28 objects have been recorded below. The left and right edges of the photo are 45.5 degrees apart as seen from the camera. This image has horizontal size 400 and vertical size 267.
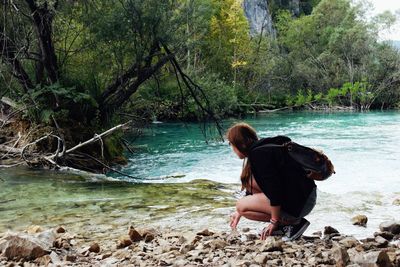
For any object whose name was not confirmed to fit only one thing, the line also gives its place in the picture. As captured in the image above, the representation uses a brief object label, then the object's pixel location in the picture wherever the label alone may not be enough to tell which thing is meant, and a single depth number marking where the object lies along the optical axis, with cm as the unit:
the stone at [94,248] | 418
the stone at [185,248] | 378
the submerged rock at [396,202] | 688
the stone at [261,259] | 332
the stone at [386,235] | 443
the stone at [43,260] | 368
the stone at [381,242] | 396
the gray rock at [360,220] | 539
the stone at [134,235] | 443
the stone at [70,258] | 383
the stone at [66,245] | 422
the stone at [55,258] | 375
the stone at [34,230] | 497
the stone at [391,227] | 461
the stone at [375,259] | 309
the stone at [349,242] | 389
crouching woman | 381
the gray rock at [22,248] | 378
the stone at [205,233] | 449
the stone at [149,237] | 442
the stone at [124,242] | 428
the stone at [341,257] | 317
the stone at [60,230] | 504
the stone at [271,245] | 361
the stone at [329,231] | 458
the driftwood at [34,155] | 983
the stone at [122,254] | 379
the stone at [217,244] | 384
